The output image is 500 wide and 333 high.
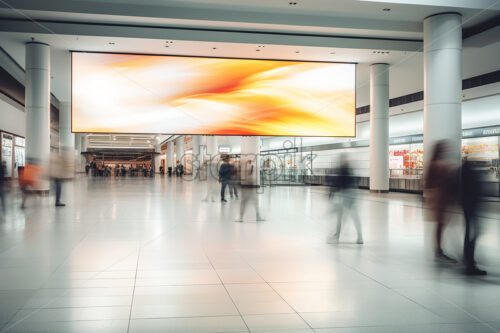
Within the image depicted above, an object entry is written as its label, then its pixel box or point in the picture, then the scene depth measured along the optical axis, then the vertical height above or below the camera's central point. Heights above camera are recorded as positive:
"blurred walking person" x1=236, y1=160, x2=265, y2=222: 10.52 -0.70
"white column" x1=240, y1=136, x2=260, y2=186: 25.30 +1.18
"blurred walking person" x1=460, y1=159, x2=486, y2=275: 5.50 -0.51
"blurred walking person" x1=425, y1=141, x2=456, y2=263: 5.88 -0.29
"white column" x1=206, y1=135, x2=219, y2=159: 33.69 +2.09
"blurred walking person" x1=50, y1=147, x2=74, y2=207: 13.07 +0.04
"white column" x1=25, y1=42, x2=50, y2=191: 16.78 +3.00
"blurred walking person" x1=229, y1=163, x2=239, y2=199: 16.65 -0.36
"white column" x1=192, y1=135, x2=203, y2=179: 44.14 +3.00
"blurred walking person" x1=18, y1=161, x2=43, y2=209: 13.47 -0.18
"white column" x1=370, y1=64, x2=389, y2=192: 20.41 +2.23
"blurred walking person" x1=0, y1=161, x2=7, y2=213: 10.82 -0.21
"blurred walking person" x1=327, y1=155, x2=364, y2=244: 7.62 -0.48
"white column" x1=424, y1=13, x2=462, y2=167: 13.21 +2.83
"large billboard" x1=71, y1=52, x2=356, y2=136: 17.48 +3.26
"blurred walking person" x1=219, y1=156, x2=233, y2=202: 16.41 -0.15
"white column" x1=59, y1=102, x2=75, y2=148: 31.47 +3.61
